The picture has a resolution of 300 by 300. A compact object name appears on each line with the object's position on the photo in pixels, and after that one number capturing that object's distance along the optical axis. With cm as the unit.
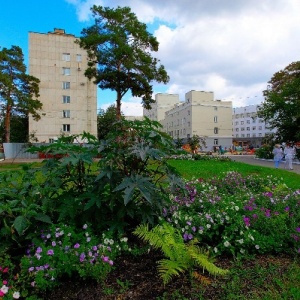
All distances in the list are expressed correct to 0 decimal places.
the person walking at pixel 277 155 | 1598
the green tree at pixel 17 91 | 2950
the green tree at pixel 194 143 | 2834
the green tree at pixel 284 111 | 2212
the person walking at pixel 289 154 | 1542
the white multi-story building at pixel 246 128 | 8650
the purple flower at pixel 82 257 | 225
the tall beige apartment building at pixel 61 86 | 3944
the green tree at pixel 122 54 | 2509
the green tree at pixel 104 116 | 5094
